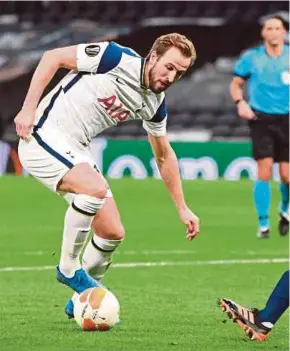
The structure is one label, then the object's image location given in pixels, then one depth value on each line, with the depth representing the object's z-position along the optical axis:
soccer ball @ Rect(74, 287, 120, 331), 12.26
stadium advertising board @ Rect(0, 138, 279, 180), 34.75
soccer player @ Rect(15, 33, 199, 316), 12.44
